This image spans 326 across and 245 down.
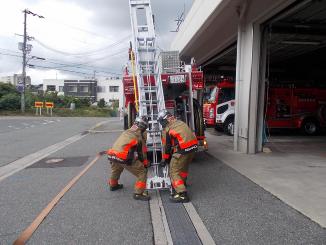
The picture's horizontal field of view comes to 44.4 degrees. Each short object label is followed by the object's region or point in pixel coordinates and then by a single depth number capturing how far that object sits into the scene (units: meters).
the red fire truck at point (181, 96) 10.71
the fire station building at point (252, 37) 12.55
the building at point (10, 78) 98.75
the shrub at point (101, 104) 73.25
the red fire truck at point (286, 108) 19.23
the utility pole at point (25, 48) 50.01
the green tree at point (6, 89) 53.91
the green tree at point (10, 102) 50.12
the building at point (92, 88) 106.75
